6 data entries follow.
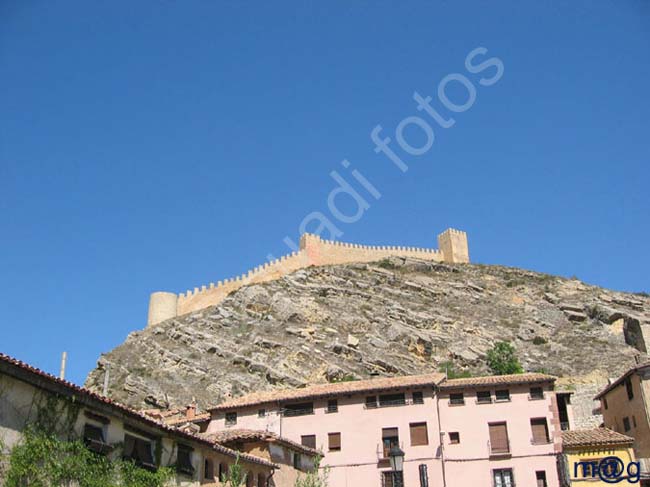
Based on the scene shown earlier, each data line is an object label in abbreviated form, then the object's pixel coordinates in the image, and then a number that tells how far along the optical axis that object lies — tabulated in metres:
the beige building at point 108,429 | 20.08
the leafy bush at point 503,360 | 69.44
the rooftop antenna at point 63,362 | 35.06
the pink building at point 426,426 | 40.66
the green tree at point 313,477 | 30.23
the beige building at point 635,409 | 40.38
